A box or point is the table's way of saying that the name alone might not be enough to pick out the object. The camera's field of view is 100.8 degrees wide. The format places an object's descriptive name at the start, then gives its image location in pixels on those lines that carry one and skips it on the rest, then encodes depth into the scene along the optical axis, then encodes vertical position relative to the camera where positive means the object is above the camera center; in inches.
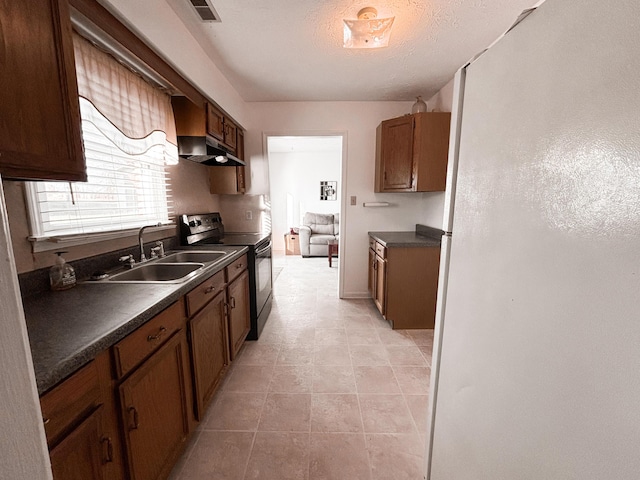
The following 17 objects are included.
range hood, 81.5 +16.2
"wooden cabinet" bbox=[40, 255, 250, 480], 27.8 -27.7
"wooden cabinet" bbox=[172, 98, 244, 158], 79.4 +24.9
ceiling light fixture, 63.9 +42.7
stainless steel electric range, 91.0 -15.6
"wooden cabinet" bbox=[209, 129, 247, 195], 113.3 +8.6
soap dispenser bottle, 46.4 -13.4
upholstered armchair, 232.1 -28.2
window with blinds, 48.3 +9.7
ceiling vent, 58.1 +43.2
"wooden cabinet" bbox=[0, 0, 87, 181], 28.6 +12.5
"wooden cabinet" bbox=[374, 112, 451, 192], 101.2 +20.1
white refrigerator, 15.7 -3.8
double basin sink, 60.0 -17.2
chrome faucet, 65.1 -11.8
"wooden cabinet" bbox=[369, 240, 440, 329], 102.7 -32.6
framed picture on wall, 257.3 +10.6
